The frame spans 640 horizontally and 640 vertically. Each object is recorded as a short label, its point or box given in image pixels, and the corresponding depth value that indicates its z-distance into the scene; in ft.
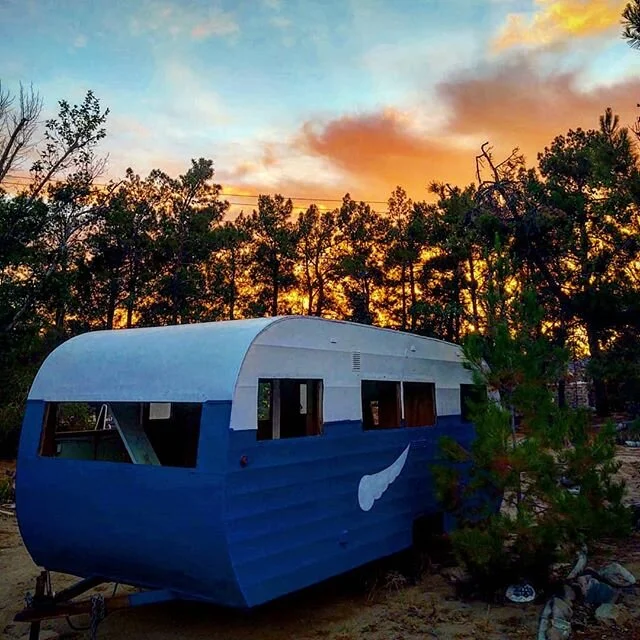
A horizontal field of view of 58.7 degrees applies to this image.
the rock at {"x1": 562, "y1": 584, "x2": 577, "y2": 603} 19.39
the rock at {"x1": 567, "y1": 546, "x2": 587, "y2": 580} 20.77
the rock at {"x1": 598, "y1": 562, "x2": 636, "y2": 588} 21.02
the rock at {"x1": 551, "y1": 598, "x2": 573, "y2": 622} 17.57
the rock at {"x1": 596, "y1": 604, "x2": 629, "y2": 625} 17.87
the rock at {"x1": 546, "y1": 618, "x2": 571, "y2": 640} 16.44
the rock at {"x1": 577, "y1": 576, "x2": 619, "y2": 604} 19.40
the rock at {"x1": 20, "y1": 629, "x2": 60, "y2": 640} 18.41
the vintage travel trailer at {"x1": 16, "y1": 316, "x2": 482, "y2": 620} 14.88
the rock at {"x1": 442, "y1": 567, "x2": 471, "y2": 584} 21.62
